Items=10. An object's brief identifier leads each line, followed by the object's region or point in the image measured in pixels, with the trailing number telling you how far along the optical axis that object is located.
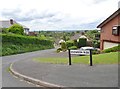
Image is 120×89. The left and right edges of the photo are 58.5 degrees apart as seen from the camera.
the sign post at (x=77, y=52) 6.39
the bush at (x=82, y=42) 21.56
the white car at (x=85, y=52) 6.39
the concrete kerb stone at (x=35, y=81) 3.84
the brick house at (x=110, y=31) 13.94
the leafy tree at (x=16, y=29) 25.67
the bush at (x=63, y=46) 20.93
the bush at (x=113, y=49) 11.69
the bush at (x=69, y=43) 22.88
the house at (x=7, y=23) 31.61
